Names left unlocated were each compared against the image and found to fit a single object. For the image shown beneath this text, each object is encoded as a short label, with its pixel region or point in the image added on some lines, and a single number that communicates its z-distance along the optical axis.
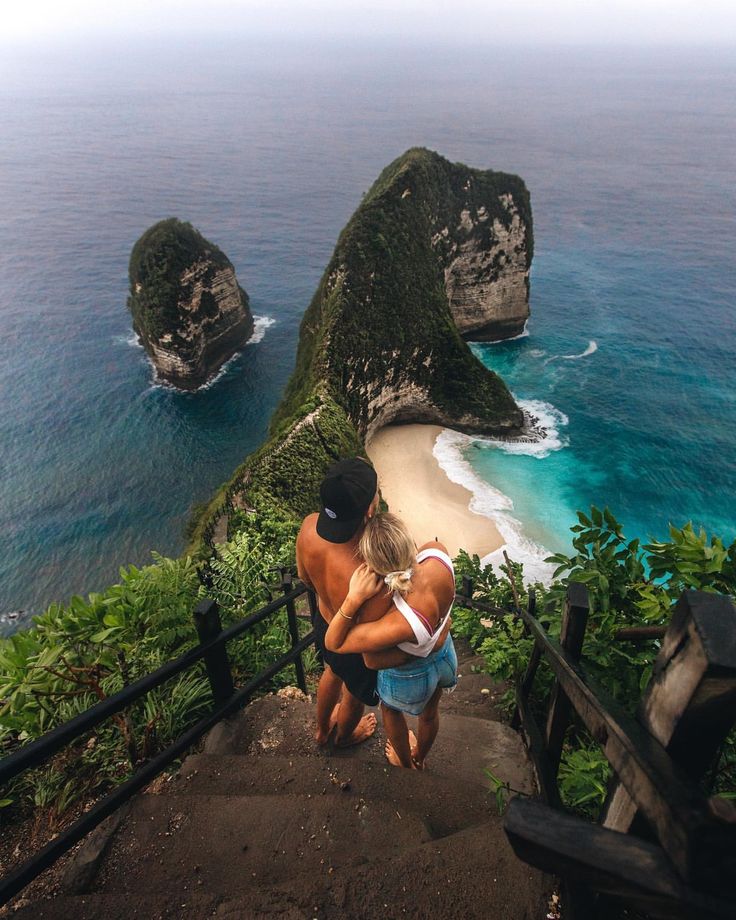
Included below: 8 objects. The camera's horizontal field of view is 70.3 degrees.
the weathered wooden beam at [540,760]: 2.74
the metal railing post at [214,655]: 3.34
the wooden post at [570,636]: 2.71
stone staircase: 2.47
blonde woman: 3.05
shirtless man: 3.31
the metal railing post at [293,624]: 4.31
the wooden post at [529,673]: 3.56
